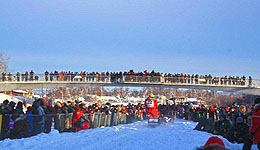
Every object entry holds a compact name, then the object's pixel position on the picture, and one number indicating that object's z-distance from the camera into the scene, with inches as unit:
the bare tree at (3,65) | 4074.8
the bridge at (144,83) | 2365.9
